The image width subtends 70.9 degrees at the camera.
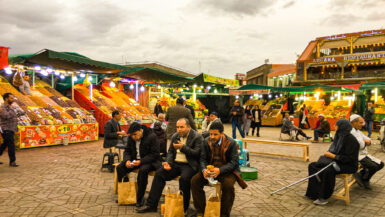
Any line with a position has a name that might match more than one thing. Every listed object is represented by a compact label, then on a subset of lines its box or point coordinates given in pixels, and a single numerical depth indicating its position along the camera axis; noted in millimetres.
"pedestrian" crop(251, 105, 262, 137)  13094
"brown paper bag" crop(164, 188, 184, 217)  3369
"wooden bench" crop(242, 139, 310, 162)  7138
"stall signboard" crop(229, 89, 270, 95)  16312
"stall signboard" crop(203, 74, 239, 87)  15062
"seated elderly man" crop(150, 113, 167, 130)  6894
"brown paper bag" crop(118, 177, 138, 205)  3959
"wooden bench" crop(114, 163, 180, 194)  4461
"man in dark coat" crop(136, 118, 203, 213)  3713
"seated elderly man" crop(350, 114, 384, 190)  4766
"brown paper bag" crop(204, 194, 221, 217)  3301
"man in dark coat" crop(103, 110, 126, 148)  6054
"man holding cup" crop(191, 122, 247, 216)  3455
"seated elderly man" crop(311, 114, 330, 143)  10977
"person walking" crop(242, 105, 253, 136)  12658
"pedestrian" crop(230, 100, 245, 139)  11137
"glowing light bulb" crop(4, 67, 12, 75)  9573
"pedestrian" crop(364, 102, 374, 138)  11766
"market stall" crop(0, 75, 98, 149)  8617
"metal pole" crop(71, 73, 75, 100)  11861
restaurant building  25141
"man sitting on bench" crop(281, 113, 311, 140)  11305
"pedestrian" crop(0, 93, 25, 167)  6250
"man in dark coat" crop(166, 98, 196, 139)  6703
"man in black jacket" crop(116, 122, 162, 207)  4031
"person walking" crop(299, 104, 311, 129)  15086
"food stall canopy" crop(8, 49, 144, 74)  8727
